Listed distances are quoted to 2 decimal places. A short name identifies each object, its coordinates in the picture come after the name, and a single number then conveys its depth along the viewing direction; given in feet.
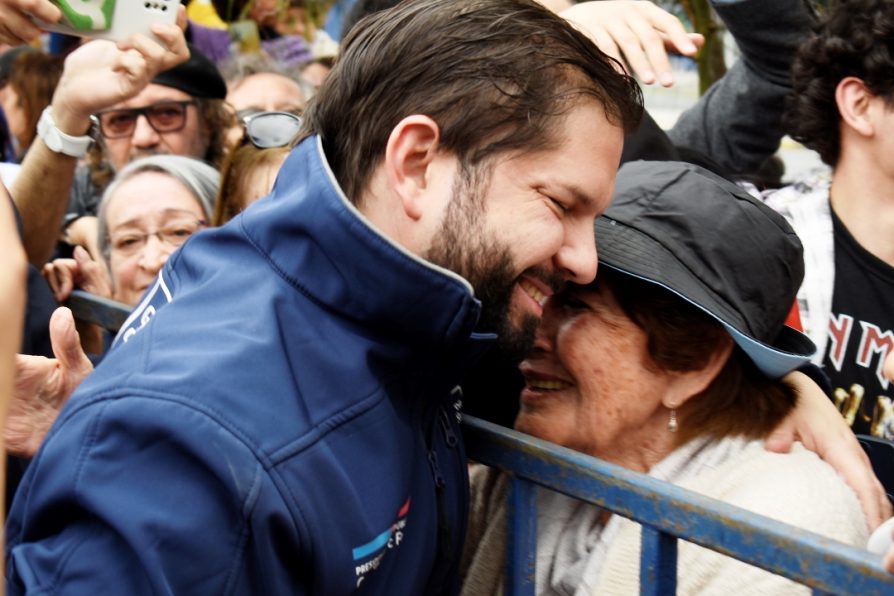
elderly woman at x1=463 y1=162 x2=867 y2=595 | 6.27
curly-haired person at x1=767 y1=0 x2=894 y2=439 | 9.14
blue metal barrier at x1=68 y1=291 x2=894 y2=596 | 4.08
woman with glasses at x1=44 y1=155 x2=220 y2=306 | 10.73
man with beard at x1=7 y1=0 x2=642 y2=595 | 4.09
